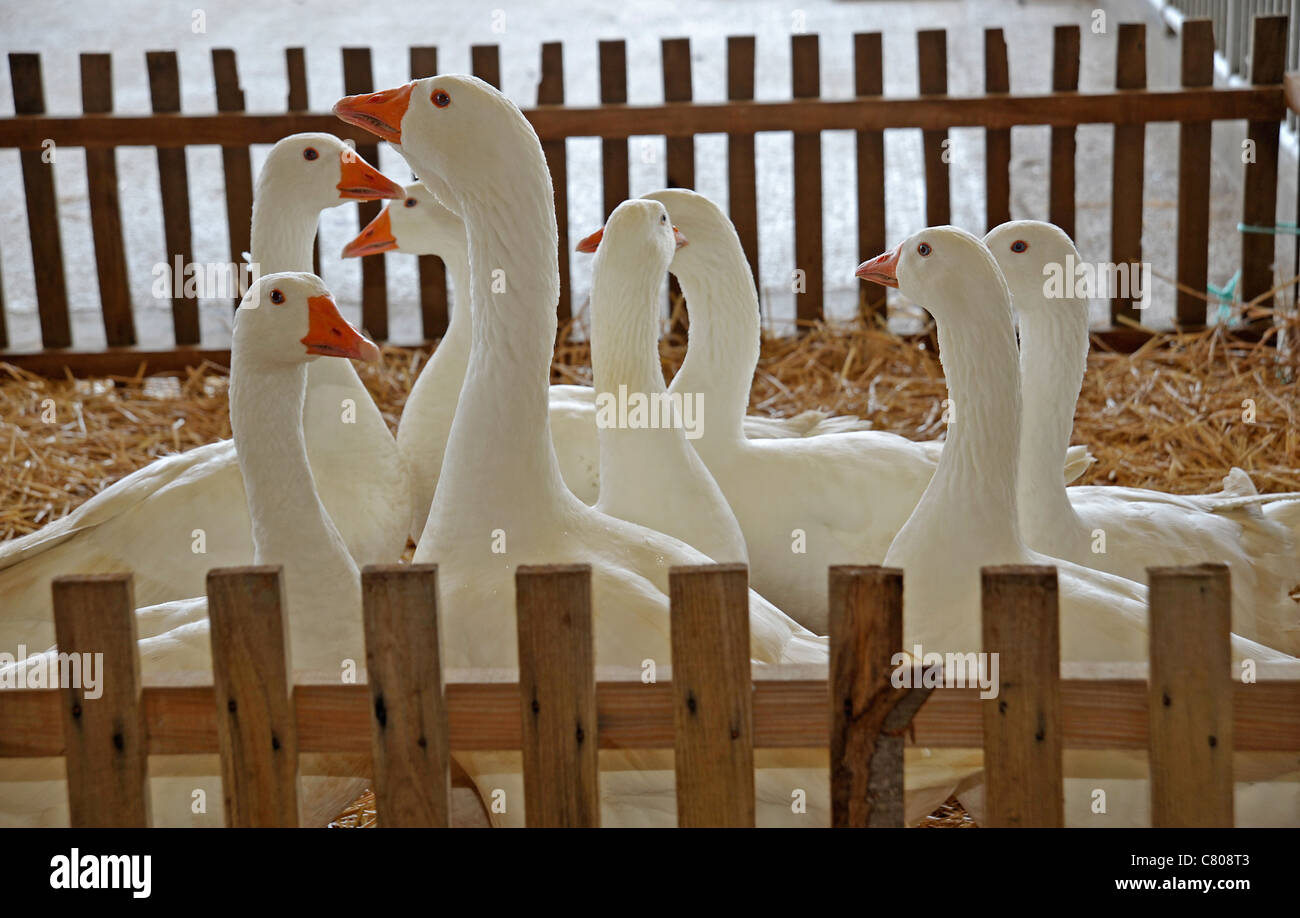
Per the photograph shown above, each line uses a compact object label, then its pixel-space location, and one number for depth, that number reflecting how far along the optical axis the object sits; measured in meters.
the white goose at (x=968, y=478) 2.79
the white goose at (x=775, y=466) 3.67
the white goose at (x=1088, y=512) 3.29
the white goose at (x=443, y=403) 4.05
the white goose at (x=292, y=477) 2.84
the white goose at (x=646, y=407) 3.30
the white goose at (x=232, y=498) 3.35
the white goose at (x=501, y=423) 2.73
